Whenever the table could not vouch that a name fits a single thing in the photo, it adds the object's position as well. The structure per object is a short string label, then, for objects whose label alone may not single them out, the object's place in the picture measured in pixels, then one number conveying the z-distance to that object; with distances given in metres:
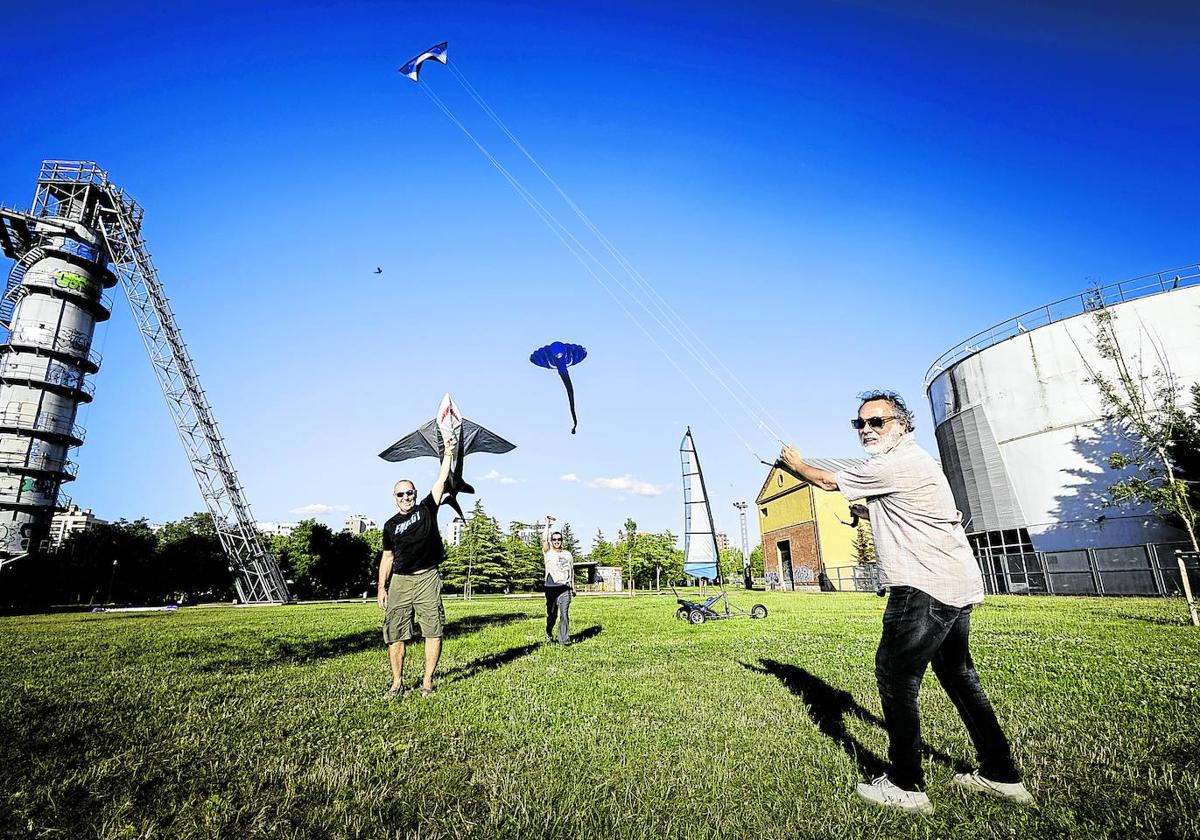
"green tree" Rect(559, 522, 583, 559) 96.88
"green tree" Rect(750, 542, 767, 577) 149.26
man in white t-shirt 10.16
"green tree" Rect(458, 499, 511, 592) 62.69
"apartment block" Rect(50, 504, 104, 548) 142.20
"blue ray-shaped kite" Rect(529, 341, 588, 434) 9.90
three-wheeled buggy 14.30
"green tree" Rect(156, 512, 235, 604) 61.59
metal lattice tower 42.00
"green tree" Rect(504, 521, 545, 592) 67.81
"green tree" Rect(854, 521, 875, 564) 47.47
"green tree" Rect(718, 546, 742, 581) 133.16
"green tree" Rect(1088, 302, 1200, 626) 13.88
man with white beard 3.29
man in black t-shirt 6.55
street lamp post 51.00
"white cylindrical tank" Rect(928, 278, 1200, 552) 28.02
